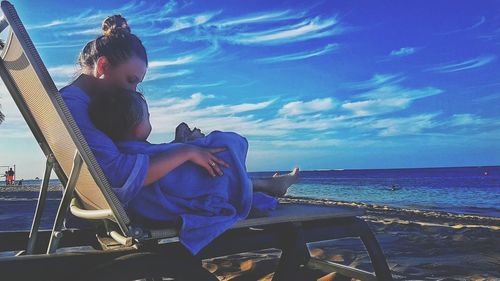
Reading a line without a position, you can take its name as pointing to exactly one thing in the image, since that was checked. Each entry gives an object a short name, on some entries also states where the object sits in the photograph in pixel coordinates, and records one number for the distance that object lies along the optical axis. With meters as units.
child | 2.10
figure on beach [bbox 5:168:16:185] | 52.29
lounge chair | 1.68
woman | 1.98
